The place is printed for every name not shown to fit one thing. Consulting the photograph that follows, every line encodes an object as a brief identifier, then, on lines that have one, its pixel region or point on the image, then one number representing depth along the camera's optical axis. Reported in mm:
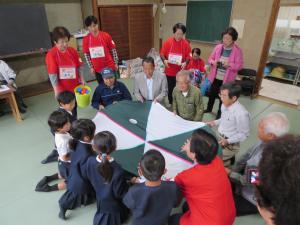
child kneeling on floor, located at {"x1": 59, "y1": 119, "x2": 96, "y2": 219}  1726
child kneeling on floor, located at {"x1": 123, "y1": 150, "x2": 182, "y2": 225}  1336
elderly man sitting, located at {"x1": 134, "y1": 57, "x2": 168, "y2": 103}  2919
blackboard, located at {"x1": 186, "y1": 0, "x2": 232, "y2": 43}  4754
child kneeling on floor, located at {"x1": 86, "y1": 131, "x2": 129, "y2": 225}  1528
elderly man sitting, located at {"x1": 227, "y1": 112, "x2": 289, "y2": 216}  1675
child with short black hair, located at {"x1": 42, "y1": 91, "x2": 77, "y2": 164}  2424
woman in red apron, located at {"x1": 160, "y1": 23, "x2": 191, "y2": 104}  3500
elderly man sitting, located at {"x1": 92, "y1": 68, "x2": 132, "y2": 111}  2996
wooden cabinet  5363
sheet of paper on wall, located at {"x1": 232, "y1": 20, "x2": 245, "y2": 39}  4503
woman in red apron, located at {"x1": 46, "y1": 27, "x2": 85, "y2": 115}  2613
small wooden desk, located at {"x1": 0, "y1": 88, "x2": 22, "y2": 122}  3369
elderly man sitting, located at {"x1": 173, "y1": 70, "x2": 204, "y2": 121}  2568
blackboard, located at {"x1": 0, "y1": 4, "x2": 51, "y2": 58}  4066
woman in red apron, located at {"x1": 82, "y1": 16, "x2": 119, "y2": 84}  3438
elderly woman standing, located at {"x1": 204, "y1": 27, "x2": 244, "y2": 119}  3087
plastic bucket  3170
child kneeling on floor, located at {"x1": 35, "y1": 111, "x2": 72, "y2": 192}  1983
